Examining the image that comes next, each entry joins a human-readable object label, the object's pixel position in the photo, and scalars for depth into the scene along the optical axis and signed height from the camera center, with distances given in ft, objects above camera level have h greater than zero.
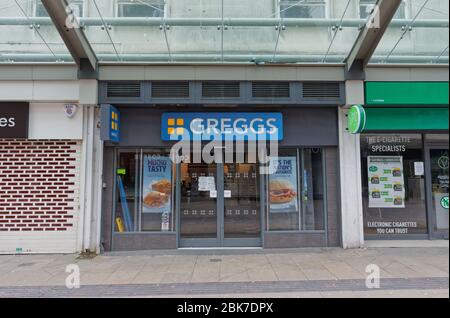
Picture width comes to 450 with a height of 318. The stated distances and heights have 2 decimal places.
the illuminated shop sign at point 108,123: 23.54 +4.32
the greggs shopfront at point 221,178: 26.03 +0.46
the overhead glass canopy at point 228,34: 24.18 +10.82
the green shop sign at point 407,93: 25.26 +6.61
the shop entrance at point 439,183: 28.09 +0.02
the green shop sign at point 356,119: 22.61 +4.31
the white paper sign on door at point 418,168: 28.09 +1.24
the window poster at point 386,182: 27.84 +0.12
